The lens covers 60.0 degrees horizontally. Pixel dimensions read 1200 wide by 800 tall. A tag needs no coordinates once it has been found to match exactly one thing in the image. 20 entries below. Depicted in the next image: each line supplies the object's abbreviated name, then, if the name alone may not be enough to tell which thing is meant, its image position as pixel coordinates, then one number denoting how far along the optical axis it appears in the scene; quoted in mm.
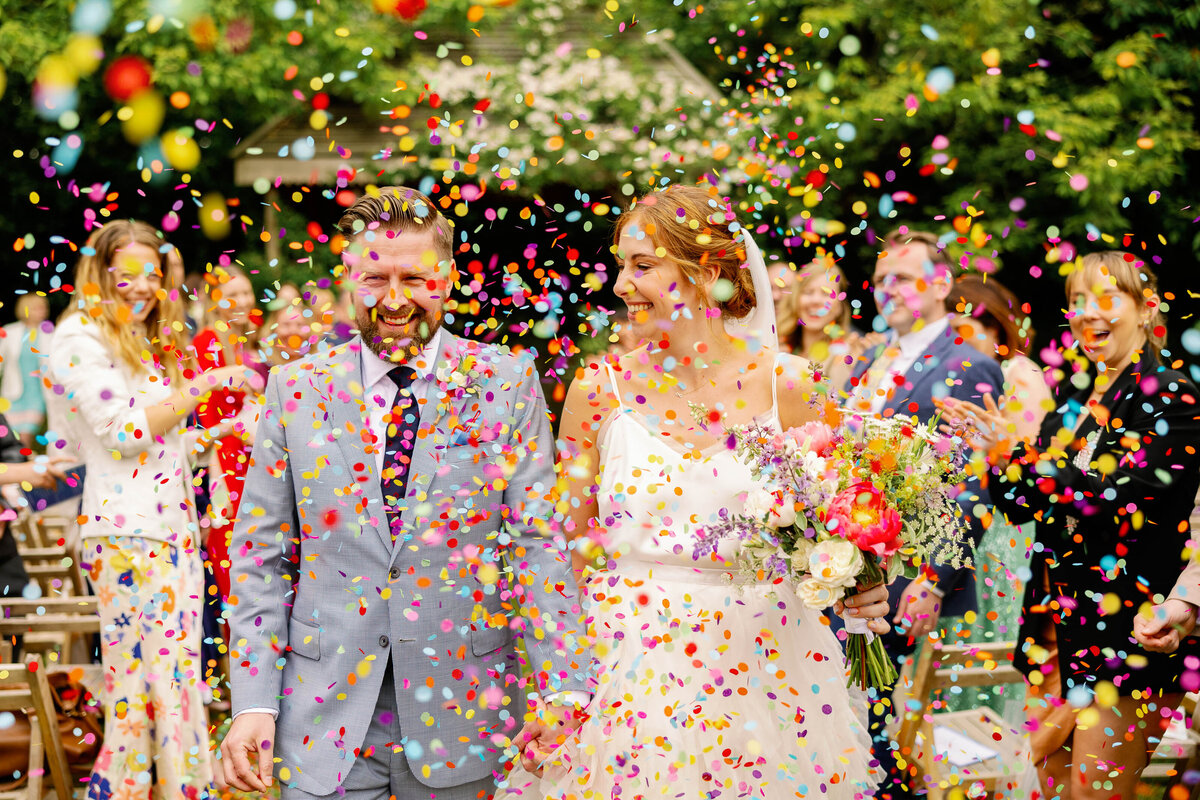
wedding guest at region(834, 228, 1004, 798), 4035
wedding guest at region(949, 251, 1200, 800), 3246
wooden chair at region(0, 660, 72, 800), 3492
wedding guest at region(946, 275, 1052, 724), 4645
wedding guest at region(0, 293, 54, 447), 8609
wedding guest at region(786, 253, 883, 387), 5613
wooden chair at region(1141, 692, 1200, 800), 3502
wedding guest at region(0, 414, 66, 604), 3615
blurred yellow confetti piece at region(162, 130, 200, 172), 2785
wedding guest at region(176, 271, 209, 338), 4888
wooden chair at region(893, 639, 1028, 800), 3561
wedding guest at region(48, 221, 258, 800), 3832
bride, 2639
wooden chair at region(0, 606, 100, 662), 4125
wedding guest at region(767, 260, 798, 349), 6074
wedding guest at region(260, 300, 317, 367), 4191
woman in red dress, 3705
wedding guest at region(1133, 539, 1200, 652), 3139
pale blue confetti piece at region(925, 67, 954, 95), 3002
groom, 2400
